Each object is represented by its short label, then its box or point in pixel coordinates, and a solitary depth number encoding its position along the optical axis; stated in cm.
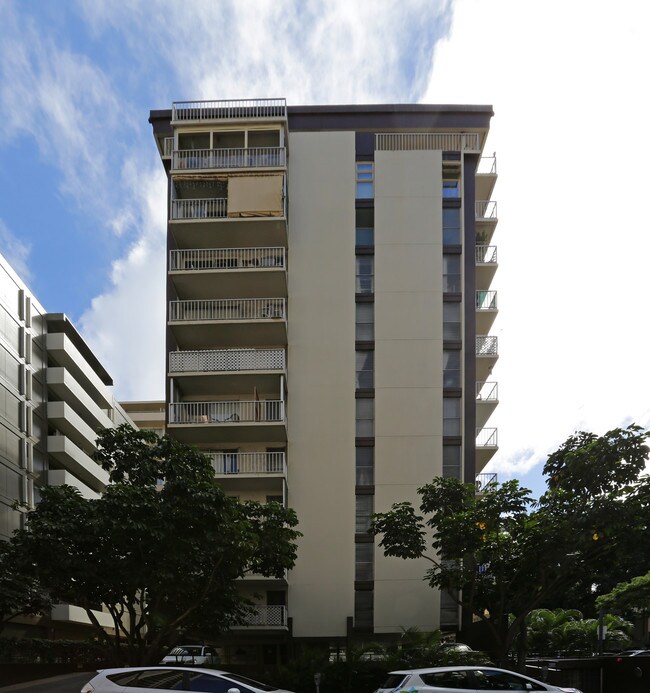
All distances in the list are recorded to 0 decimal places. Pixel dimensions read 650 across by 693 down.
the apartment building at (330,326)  3538
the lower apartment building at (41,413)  4291
